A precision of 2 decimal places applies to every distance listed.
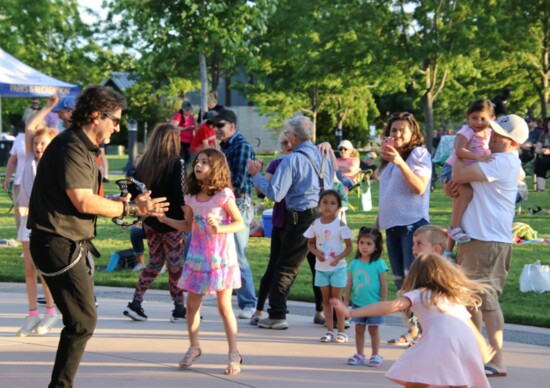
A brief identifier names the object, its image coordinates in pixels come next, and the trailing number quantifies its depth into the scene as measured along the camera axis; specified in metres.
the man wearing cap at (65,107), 10.52
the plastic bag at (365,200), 20.42
